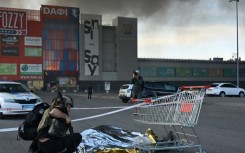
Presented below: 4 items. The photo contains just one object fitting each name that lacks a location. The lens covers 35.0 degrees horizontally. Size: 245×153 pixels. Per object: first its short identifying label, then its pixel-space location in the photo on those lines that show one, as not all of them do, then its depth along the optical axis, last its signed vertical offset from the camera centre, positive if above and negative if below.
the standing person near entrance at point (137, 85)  16.47 -0.58
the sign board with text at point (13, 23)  73.31 +9.32
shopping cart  6.98 -0.78
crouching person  5.28 -0.78
